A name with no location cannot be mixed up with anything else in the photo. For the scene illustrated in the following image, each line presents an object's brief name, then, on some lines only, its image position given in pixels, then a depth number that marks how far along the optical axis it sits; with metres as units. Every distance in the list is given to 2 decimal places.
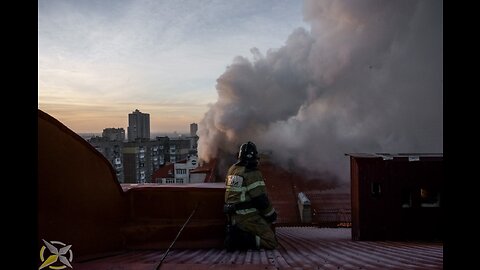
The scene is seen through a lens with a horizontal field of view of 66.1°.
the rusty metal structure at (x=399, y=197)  5.58
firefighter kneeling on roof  4.57
